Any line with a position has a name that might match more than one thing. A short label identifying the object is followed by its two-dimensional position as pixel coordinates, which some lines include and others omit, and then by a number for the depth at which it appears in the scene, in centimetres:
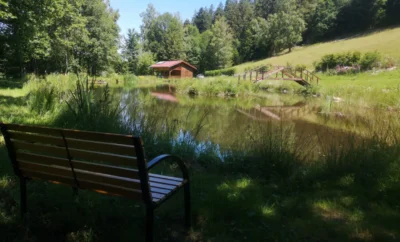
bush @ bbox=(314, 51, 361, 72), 2761
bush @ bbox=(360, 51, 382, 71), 2503
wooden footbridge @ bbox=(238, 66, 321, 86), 2152
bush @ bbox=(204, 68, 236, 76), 3997
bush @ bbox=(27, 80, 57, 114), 600
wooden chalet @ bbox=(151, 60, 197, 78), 3719
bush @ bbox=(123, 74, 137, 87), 2915
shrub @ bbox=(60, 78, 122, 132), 471
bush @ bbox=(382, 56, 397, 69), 2394
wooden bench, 166
